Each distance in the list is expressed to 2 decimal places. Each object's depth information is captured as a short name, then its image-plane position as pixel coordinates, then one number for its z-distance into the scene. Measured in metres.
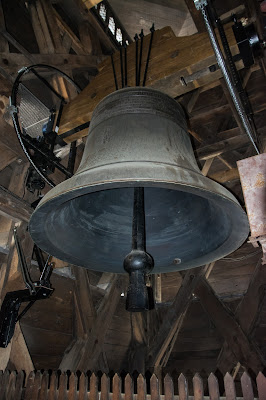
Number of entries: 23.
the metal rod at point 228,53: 2.09
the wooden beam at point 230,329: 4.74
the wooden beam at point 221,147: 3.94
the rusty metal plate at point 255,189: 1.43
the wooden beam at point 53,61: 2.95
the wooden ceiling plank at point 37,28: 3.42
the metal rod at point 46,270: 2.82
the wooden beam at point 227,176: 4.26
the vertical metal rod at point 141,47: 2.59
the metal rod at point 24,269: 2.63
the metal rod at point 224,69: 1.65
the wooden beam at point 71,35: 3.67
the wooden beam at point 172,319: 4.96
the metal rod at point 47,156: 2.70
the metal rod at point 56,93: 3.19
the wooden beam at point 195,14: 2.44
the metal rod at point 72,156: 3.03
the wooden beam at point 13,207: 2.60
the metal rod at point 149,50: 2.61
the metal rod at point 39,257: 3.03
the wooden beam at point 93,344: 3.78
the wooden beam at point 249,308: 4.90
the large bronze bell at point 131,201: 1.48
